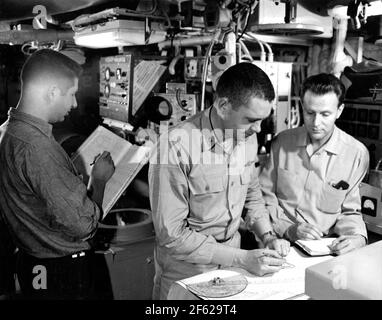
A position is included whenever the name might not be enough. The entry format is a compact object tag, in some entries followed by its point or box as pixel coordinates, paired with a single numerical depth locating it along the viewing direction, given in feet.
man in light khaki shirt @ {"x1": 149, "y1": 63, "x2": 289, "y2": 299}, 5.52
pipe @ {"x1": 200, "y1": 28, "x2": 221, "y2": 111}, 8.57
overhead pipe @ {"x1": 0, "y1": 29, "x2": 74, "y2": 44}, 9.82
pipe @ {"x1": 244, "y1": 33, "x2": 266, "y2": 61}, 9.69
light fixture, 8.93
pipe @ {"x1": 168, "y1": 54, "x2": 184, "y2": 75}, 10.41
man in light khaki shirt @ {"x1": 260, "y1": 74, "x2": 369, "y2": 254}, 6.77
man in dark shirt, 5.51
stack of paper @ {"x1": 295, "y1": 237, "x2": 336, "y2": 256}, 5.63
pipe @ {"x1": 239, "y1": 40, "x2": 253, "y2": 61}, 9.12
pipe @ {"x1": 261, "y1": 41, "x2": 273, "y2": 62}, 9.89
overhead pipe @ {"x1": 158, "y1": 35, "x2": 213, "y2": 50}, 9.88
